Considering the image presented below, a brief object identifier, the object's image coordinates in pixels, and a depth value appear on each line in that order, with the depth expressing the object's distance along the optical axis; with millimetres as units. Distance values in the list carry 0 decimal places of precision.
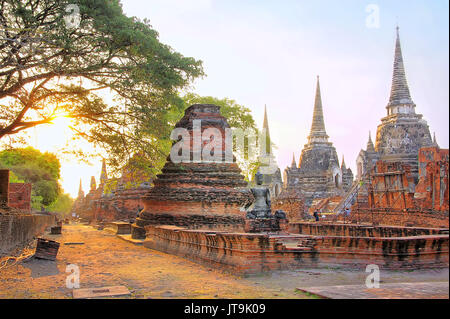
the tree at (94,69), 10828
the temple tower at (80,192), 89194
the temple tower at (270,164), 43344
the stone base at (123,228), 19672
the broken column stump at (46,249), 9859
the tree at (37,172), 38656
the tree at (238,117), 34719
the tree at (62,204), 62544
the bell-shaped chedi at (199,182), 14148
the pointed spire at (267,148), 43012
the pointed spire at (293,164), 47594
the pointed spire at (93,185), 58200
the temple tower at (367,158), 39212
